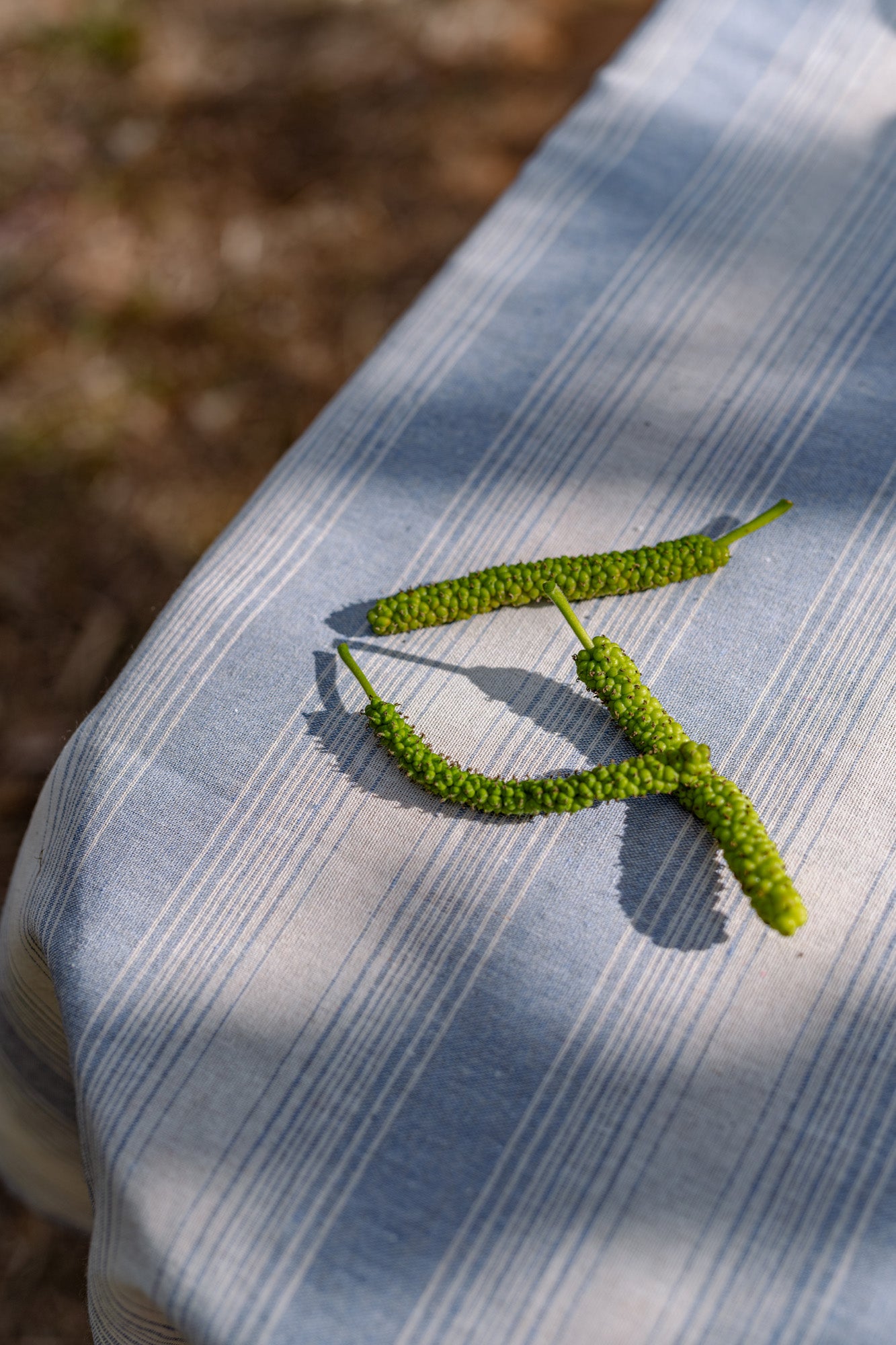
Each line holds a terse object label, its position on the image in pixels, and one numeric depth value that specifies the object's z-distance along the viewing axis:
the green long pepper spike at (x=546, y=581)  0.62
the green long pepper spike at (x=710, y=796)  0.59
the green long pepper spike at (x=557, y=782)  0.60
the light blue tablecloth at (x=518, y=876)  0.57
